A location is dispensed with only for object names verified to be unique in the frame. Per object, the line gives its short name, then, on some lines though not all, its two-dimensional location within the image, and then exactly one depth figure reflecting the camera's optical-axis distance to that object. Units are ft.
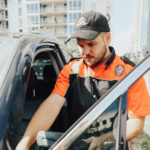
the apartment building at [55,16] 148.25
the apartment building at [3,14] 143.13
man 4.71
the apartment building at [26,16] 151.02
